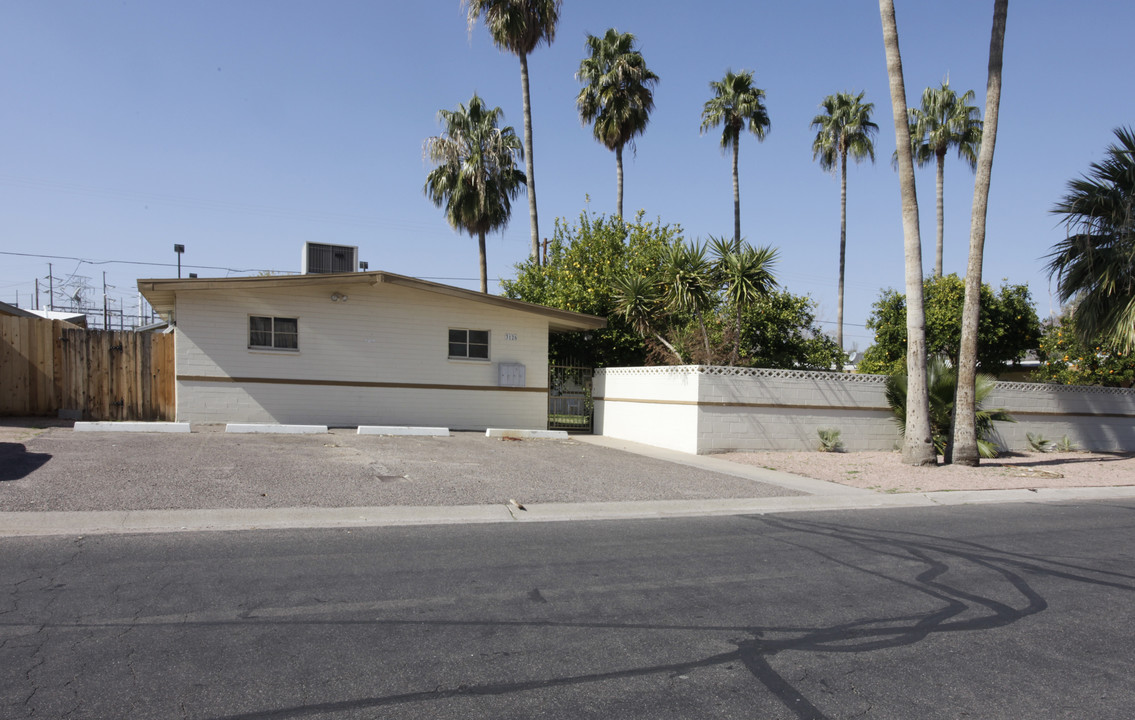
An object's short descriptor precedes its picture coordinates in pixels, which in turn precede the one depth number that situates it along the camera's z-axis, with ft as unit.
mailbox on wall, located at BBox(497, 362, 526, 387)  60.59
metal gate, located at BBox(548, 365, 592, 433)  67.36
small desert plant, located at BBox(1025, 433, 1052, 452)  61.59
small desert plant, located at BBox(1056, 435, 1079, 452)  62.64
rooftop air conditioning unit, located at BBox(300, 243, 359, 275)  63.77
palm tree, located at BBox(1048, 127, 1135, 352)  51.39
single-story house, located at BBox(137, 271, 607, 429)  53.06
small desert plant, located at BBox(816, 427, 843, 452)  53.06
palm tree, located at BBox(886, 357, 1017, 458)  51.49
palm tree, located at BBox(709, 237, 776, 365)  53.83
